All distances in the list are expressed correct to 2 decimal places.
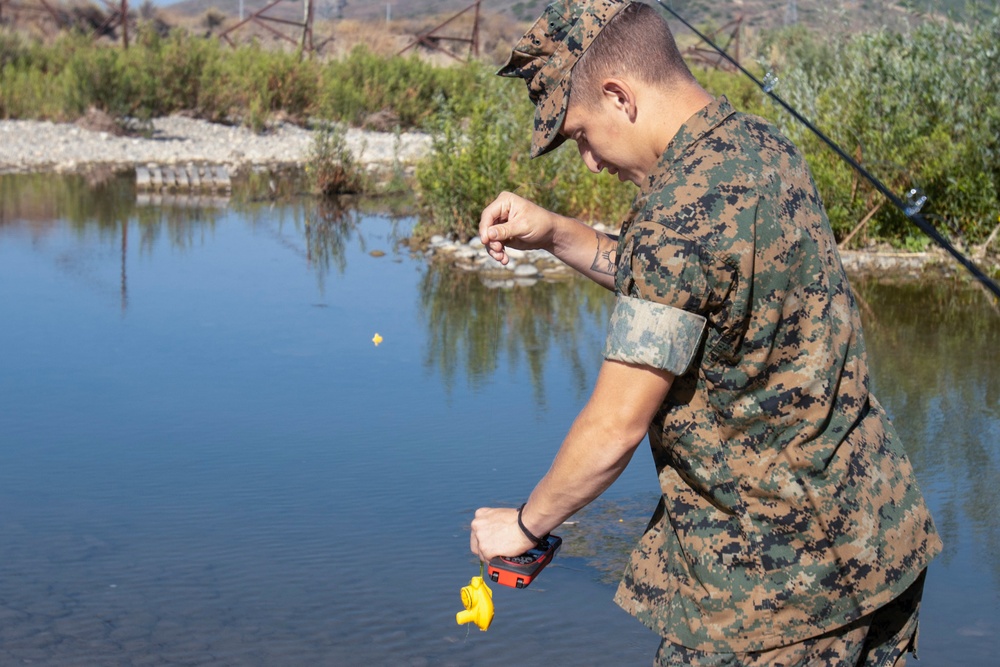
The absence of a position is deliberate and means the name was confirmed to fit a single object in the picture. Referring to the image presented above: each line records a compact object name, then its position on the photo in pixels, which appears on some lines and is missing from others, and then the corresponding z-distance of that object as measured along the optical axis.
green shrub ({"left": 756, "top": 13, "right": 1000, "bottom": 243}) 8.80
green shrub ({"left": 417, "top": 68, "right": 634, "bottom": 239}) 9.38
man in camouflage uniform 1.82
